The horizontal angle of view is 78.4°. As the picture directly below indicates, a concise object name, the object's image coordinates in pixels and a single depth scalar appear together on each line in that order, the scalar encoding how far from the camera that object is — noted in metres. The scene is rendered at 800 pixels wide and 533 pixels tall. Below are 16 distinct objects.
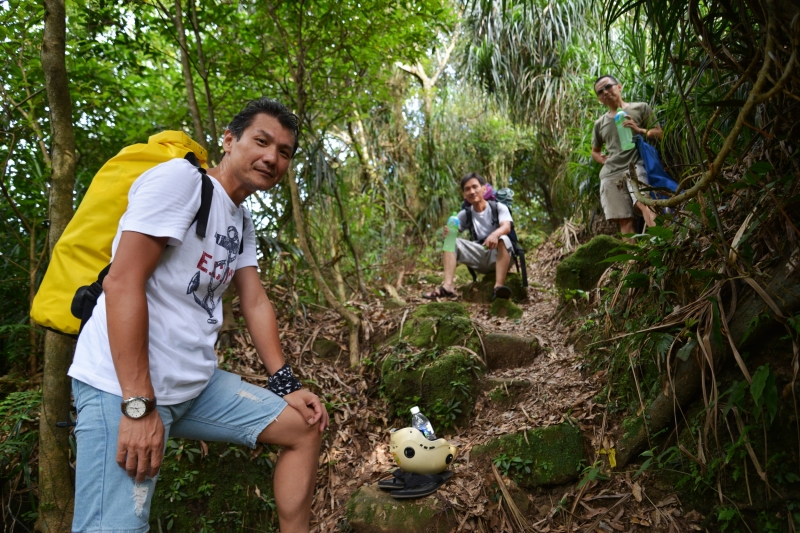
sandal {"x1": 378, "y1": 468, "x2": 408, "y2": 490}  2.46
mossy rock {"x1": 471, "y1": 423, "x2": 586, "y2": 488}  2.38
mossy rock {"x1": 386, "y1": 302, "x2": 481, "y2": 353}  3.57
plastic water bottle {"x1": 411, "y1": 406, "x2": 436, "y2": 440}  2.50
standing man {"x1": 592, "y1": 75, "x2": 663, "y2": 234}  4.15
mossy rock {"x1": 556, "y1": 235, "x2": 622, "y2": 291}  4.13
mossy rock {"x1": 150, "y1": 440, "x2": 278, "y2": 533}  2.52
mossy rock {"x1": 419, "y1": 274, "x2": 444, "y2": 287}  6.26
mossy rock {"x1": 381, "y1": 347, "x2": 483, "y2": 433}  3.06
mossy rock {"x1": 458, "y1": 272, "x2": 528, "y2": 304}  5.21
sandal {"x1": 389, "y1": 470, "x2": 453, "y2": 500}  2.38
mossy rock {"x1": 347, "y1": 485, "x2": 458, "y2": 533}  2.31
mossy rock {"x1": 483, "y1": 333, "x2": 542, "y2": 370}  3.50
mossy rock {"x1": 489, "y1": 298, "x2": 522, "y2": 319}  4.62
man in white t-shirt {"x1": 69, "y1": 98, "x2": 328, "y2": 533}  1.33
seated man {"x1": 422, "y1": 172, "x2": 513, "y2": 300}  5.02
